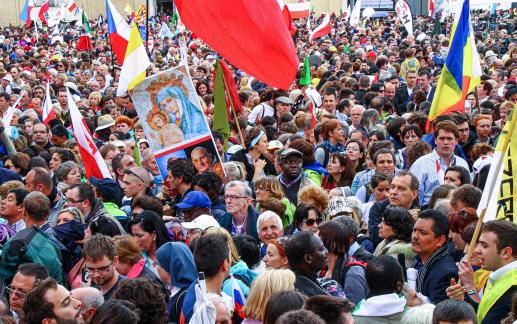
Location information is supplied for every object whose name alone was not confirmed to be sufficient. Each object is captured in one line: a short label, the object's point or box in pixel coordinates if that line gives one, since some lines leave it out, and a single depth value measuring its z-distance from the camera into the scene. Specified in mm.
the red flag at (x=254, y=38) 8234
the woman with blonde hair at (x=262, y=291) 4793
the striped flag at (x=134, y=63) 9898
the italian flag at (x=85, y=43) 26094
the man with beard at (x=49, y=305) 4727
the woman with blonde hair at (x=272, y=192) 7672
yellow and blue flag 9719
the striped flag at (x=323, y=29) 23997
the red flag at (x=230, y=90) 10698
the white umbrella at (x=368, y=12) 38375
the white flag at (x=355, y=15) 31734
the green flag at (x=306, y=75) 14977
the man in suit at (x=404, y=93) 14836
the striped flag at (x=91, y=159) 9156
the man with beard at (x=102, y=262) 5625
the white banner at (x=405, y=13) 26562
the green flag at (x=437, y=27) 29433
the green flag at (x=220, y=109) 10391
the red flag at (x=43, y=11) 29328
